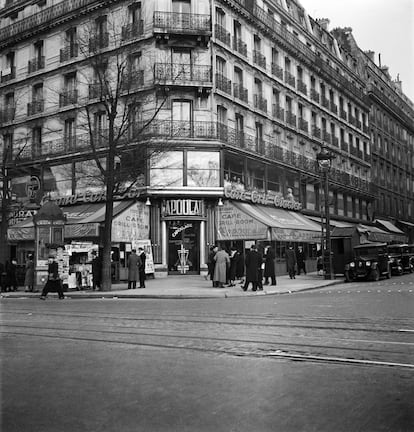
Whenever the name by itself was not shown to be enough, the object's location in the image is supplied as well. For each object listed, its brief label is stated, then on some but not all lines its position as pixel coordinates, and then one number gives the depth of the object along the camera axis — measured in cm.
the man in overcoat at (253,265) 1723
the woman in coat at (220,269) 1912
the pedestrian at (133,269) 1947
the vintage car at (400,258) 2674
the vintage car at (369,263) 2330
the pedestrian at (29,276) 2052
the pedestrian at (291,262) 2456
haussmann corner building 2548
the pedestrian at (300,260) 2830
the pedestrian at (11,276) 2133
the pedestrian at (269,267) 2020
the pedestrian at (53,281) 1684
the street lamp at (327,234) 2384
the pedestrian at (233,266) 2030
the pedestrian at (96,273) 2009
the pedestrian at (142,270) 1987
